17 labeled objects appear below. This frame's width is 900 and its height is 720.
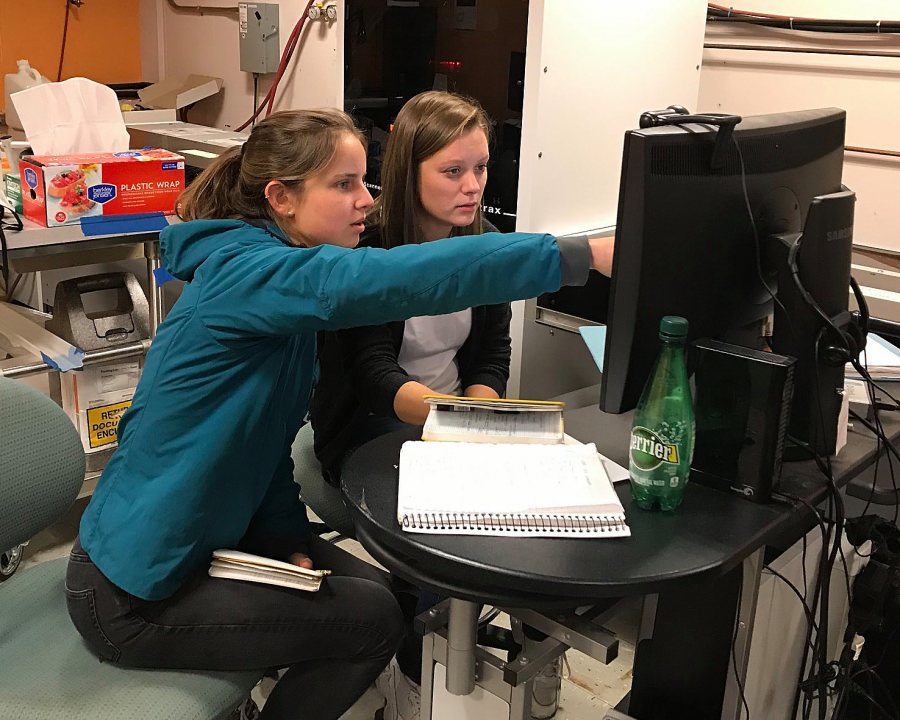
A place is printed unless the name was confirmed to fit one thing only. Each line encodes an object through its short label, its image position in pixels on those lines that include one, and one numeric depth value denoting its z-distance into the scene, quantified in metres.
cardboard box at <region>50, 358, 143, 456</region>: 2.32
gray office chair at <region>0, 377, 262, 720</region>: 1.13
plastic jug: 3.29
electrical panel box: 3.15
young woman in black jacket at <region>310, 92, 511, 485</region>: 1.62
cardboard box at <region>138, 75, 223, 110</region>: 3.45
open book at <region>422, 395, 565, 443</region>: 1.17
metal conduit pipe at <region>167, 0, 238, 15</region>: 3.47
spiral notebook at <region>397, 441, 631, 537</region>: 0.98
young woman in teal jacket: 1.04
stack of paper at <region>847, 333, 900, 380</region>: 1.51
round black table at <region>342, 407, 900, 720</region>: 0.92
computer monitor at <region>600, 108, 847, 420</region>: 0.99
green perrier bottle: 1.01
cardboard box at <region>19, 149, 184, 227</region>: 2.07
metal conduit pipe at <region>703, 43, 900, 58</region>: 2.21
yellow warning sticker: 2.36
